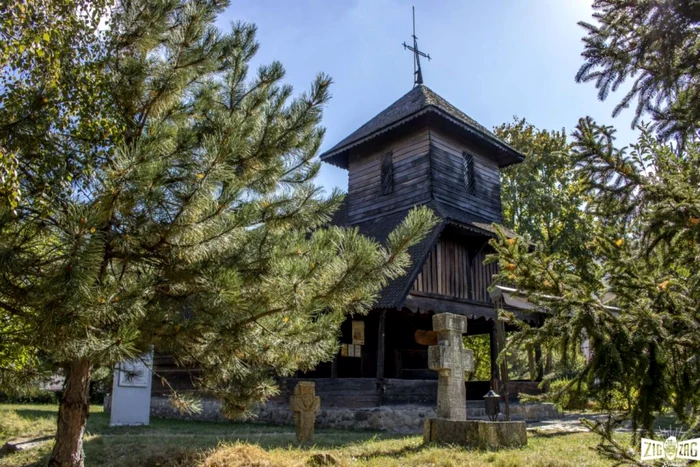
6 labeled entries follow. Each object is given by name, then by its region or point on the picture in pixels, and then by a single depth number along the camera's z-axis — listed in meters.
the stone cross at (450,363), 8.62
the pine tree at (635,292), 3.26
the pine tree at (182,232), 4.00
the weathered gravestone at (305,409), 8.77
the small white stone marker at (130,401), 11.21
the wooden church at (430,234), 13.02
